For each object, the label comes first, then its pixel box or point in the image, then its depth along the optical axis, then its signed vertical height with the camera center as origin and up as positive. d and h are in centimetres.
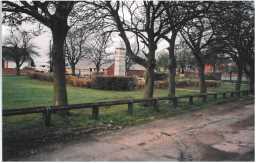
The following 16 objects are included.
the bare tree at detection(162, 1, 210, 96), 1081 +232
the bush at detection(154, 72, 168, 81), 3642 -40
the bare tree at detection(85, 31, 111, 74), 1379 +208
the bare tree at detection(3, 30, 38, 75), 5092 +368
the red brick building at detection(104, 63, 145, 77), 7162 +67
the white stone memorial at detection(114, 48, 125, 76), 2430 +88
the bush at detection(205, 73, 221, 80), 5352 -53
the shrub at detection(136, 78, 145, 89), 2580 -100
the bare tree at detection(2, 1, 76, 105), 880 +164
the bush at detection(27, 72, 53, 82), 3053 -43
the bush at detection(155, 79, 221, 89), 2964 -115
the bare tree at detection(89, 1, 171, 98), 1233 +189
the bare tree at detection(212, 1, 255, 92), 1051 +206
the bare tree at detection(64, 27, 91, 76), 4929 +335
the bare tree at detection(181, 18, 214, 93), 1850 +161
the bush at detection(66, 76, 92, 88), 2519 -82
